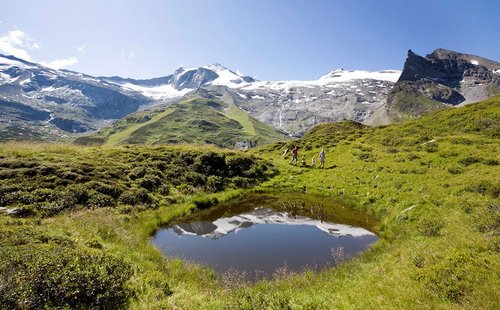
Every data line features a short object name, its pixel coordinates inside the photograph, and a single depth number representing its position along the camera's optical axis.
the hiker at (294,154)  45.87
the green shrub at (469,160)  28.58
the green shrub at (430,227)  16.59
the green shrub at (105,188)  23.06
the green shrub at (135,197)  23.73
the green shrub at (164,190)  27.66
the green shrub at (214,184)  31.70
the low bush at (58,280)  8.36
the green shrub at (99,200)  21.41
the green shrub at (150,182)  27.55
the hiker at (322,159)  40.78
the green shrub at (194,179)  31.84
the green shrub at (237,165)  36.71
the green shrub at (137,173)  28.59
